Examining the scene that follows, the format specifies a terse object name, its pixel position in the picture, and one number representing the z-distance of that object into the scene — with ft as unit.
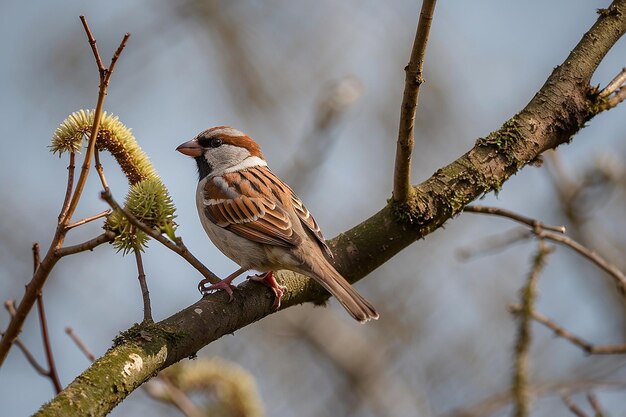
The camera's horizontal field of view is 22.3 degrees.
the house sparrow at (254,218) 25.34
